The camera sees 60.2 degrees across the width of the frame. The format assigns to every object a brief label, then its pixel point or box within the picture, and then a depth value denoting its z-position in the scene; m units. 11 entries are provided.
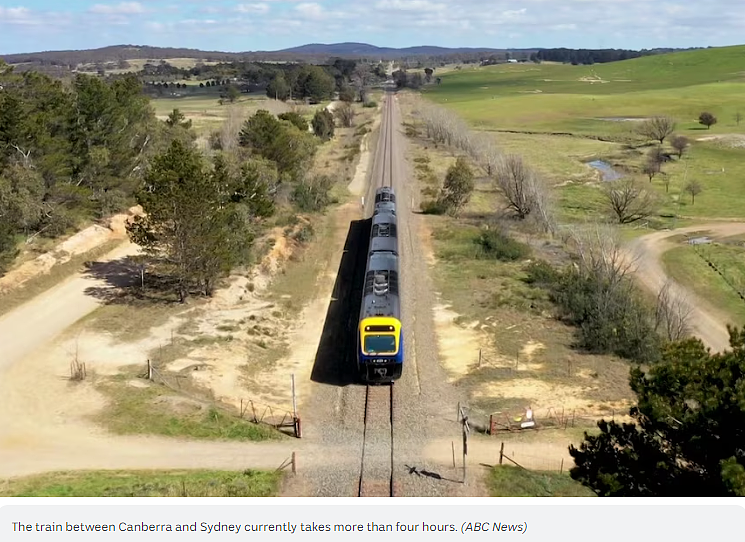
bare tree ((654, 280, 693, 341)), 37.31
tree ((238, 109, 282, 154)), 66.12
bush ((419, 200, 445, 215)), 69.52
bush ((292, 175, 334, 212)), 66.88
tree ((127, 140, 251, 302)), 37.22
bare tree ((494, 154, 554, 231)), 63.25
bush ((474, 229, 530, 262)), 52.88
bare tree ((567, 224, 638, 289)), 41.91
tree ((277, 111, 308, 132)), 86.18
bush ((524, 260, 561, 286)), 46.45
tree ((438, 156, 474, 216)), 68.62
